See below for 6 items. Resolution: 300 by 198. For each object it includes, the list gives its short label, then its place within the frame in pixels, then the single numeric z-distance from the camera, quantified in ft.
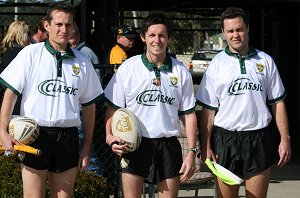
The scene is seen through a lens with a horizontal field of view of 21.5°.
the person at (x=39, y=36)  30.12
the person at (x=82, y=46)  28.62
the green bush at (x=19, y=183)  25.35
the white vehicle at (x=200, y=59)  75.23
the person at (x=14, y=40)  27.91
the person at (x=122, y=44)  30.91
